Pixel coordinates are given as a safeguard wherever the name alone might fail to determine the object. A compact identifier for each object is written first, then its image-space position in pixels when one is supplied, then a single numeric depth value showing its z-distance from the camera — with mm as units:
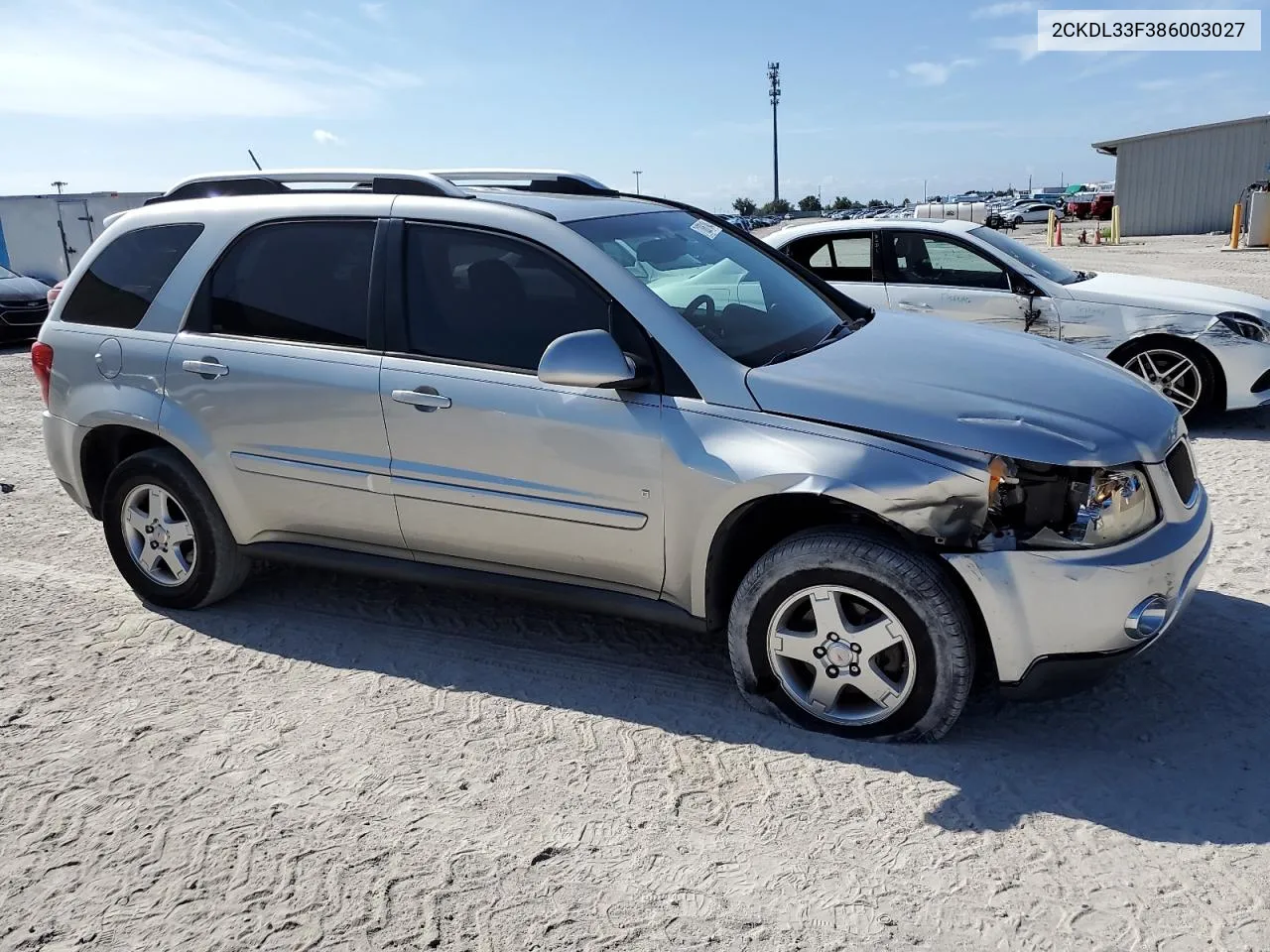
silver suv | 3244
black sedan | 15633
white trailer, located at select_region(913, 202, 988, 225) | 25039
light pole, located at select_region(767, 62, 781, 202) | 86000
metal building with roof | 34312
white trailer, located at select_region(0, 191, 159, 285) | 22000
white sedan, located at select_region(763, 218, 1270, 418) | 7406
